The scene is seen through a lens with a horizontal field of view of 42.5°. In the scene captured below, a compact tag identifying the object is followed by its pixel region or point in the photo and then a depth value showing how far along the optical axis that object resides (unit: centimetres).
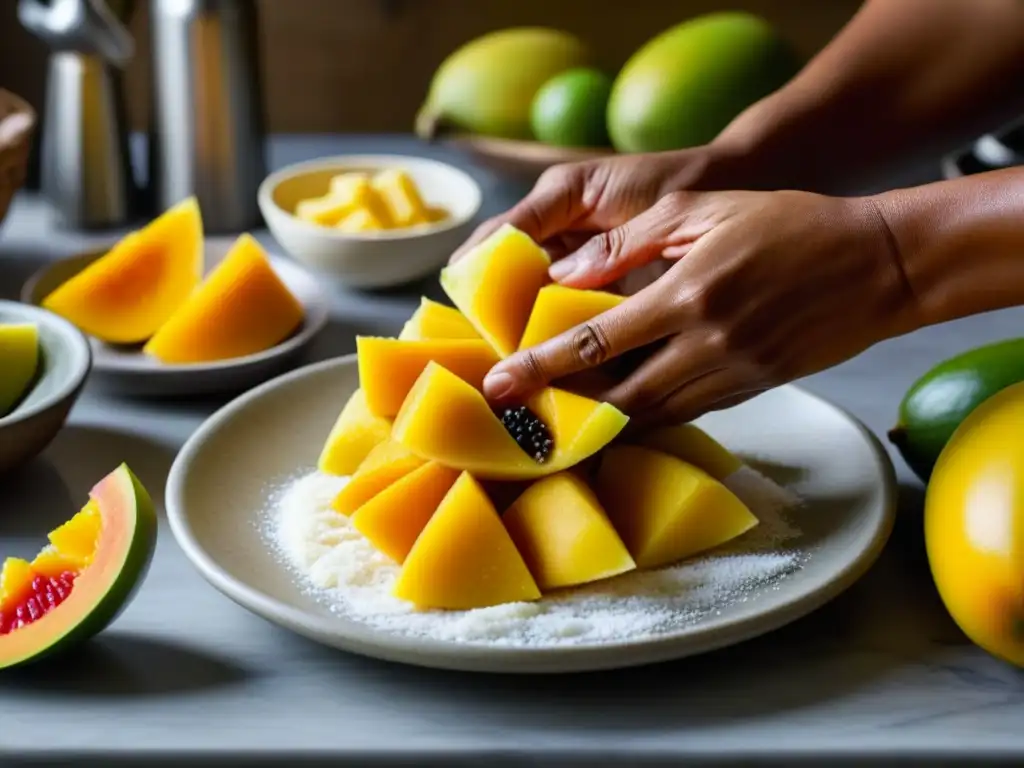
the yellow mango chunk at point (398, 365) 97
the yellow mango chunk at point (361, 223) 145
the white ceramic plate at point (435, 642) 77
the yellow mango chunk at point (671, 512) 90
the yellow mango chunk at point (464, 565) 84
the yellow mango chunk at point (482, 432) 90
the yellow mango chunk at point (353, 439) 100
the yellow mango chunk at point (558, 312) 96
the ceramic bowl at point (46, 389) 96
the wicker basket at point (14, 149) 136
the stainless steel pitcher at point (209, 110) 159
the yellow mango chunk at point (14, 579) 82
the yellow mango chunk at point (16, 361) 104
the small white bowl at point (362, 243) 140
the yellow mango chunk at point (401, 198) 149
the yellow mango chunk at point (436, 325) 103
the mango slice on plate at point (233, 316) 122
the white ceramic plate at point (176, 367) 118
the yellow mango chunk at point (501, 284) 99
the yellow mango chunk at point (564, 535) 86
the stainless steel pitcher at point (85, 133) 158
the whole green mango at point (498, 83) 176
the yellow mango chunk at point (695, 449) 99
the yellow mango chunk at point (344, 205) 148
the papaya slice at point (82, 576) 79
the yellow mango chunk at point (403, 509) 89
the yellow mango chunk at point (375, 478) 94
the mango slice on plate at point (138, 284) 126
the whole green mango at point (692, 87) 164
